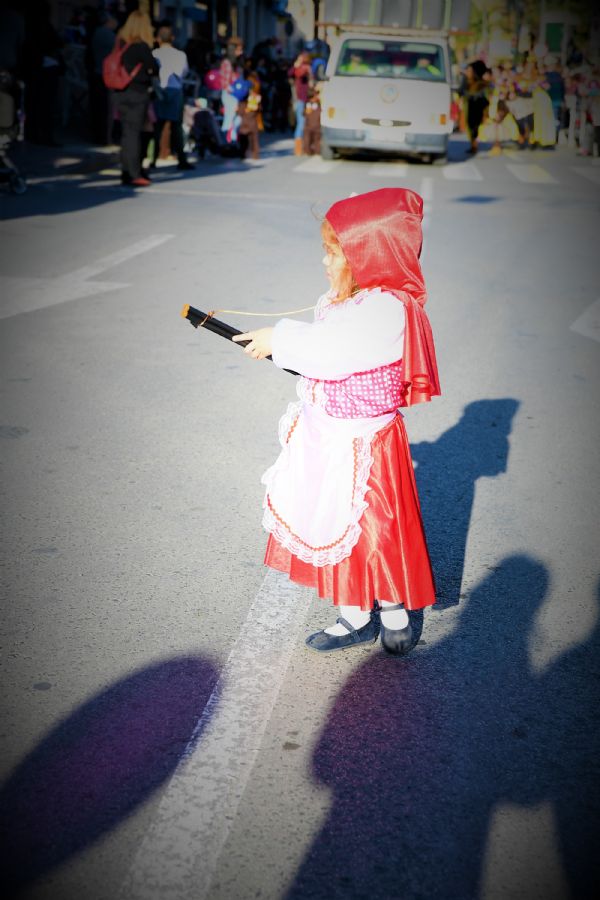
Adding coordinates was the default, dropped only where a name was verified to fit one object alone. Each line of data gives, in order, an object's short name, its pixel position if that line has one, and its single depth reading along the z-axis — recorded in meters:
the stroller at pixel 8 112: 10.69
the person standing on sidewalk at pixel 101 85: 16.05
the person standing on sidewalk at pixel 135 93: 12.20
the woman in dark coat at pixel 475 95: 21.75
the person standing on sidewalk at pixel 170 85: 14.20
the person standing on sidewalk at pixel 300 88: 20.67
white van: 17.25
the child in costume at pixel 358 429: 2.44
